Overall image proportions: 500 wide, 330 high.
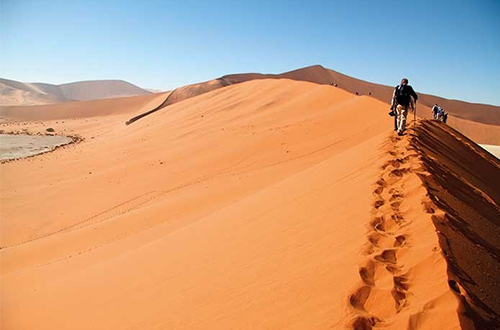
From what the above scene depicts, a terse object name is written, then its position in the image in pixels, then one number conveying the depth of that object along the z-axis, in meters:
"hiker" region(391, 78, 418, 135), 6.89
